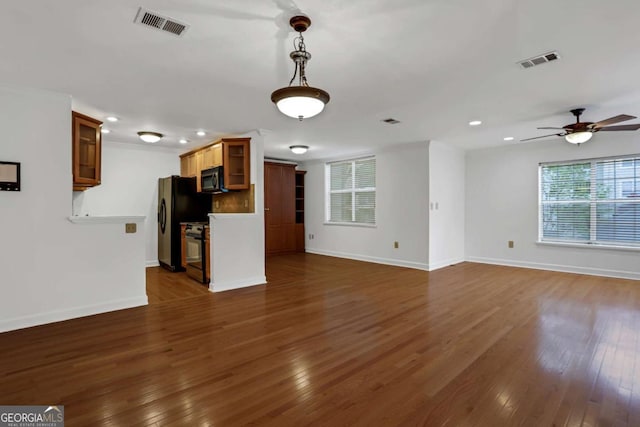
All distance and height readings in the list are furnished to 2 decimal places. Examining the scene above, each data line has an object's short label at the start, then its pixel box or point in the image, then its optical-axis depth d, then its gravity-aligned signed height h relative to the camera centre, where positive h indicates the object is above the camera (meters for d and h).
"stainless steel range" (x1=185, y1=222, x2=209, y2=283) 4.94 -0.64
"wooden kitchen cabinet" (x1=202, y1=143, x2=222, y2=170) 5.35 +0.94
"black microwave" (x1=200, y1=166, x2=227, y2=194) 5.23 +0.51
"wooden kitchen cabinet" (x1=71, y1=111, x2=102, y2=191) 3.89 +0.76
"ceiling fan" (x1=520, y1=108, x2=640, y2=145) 3.91 +1.01
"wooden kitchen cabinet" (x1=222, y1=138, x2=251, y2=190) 5.11 +0.77
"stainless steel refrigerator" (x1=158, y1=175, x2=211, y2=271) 5.95 +0.02
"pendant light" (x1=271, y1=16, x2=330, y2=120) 2.09 +0.76
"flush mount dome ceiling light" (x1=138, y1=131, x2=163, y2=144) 5.16 +1.20
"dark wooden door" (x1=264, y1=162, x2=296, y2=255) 8.02 +0.10
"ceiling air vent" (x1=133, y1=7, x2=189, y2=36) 2.03 +1.23
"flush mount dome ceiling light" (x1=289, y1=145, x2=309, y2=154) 6.46 +1.25
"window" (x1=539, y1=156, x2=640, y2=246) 5.27 +0.16
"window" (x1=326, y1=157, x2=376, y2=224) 7.32 +0.47
